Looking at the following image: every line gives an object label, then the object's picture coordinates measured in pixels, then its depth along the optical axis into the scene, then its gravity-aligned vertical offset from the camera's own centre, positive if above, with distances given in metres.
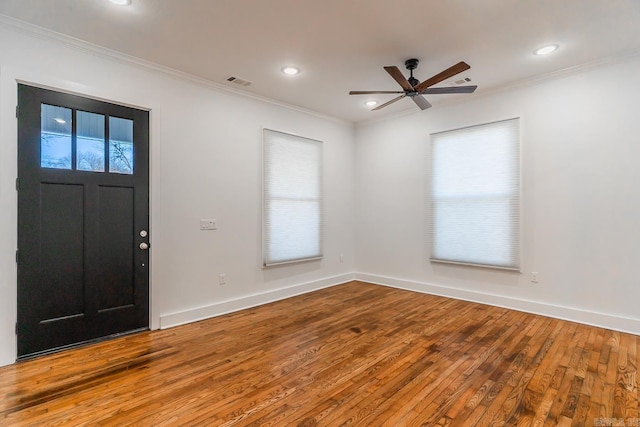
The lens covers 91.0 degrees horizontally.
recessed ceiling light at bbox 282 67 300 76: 3.70 +1.71
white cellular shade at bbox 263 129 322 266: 4.68 +0.25
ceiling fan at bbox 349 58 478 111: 3.02 +1.35
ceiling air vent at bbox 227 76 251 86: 3.97 +1.71
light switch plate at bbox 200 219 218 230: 3.96 -0.14
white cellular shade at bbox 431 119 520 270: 4.24 +0.27
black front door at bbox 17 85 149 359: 2.83 -0.07
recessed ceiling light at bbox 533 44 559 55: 3.21 +1.72
